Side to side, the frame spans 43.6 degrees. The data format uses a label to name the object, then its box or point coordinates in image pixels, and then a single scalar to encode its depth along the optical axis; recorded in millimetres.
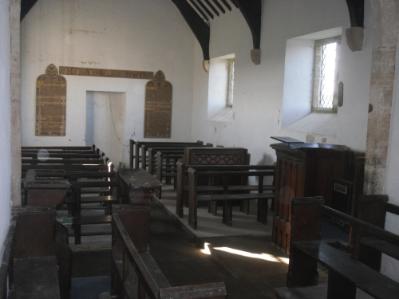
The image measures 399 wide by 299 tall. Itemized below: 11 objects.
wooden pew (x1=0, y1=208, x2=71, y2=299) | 2539
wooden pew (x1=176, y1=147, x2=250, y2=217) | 6930
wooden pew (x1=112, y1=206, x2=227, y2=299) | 1700
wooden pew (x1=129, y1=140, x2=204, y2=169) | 9312
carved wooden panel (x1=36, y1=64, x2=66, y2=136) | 10469
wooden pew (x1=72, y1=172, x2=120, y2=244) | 4941
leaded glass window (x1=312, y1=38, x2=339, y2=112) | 6605
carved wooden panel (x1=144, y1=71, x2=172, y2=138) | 11250
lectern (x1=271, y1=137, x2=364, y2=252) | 4844
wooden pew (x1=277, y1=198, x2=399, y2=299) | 2654
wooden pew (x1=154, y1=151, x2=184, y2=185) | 8177
